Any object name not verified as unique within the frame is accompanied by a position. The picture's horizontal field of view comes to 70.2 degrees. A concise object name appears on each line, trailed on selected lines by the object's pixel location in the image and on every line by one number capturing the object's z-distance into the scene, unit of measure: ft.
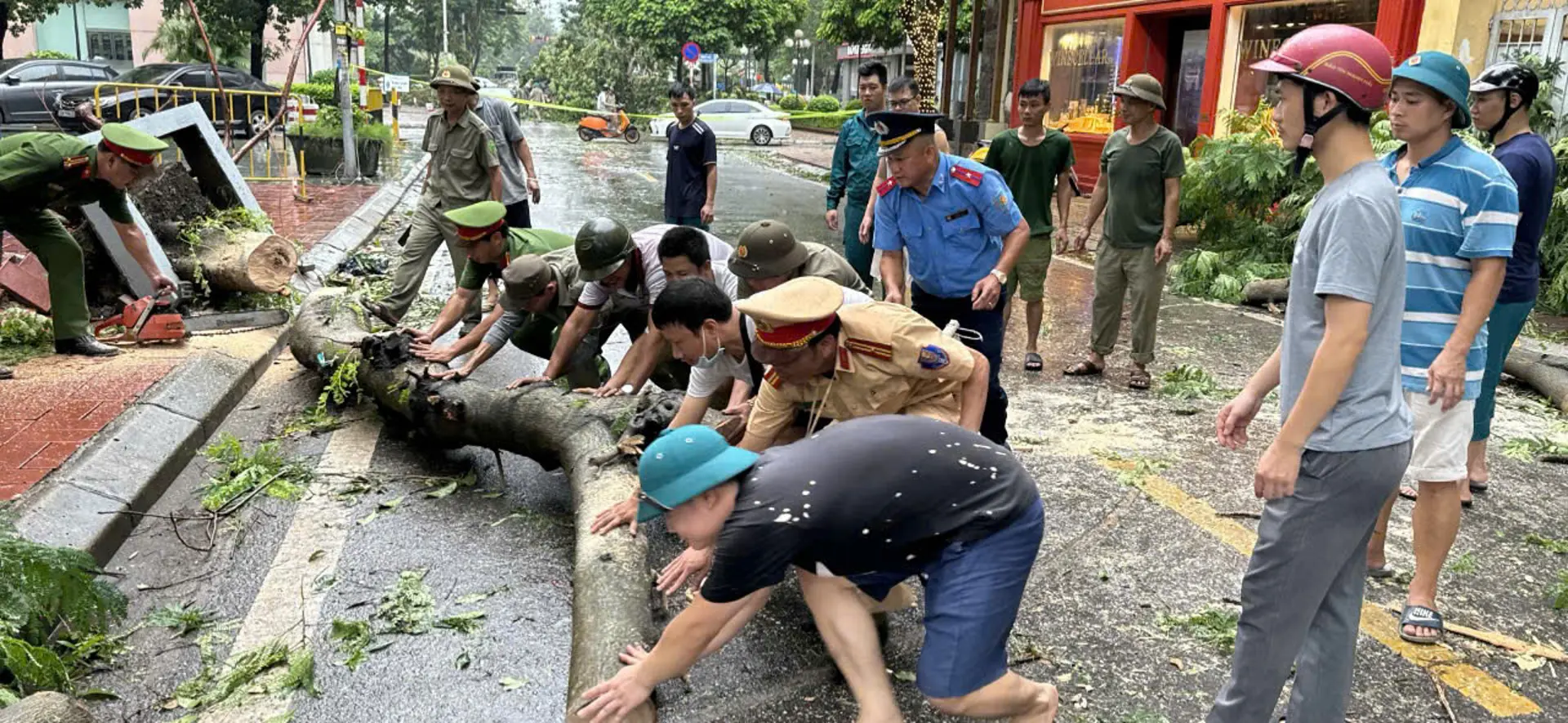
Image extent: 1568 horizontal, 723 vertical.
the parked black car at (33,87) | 67.26
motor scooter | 98.99
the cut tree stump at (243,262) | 25.04
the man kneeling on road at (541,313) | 16.53
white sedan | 101.86
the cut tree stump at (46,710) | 8.33
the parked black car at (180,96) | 57.77
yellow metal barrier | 52.47
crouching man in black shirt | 7.60
